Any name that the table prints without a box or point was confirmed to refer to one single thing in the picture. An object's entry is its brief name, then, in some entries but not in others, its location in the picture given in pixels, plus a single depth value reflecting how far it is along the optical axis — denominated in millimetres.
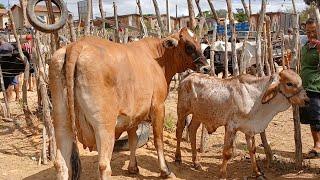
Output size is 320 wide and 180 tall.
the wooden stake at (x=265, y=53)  7417
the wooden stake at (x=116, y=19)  9352
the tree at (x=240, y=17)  35312
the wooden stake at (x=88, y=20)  7326
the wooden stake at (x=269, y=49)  6918
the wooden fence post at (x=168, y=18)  9480
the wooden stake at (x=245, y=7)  7949
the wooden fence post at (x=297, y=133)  6438
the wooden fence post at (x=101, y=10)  9238
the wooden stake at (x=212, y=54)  8325
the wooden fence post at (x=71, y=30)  7035
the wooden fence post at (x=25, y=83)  8983
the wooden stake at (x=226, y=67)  7703
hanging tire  5238
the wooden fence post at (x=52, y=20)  6766
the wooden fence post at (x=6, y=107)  9427
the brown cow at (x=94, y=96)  4621
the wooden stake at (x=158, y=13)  8338
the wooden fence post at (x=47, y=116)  6699
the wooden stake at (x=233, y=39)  6946
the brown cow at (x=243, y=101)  5742
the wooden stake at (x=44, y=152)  6758
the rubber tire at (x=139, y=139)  7309
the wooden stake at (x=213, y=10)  8670
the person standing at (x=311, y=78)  6629
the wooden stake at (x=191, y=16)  7570
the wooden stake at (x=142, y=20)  10510
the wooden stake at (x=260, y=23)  6723
